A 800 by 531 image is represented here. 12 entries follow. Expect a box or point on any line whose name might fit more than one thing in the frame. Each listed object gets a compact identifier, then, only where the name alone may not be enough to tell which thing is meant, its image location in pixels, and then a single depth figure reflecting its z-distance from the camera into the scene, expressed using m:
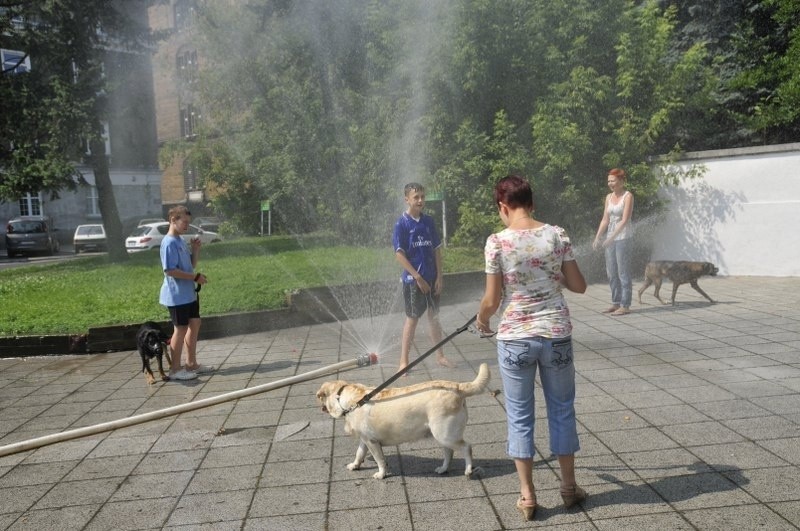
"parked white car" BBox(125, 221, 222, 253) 26.83
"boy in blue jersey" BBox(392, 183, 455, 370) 6.38
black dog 6.79
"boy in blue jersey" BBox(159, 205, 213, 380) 6.79
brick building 11.34
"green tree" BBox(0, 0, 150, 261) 11.56
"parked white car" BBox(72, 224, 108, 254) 30.78
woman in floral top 3.47
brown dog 9.80
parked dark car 30.30
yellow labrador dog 3.94
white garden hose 4.91
